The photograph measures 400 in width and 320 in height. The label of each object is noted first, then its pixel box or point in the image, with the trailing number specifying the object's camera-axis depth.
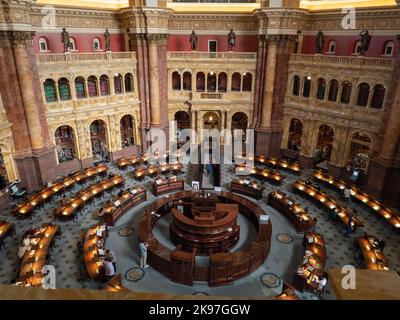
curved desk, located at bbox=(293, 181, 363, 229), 18.92
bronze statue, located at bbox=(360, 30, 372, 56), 22.16
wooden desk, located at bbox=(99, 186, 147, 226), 19.11
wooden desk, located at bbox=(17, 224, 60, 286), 13.41
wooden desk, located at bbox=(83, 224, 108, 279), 14.28
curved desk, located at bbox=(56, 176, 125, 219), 19.43
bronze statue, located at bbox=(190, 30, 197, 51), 28.42
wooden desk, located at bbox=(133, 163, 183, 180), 25.30
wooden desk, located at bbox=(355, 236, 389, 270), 14.62
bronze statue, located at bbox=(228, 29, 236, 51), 28.22
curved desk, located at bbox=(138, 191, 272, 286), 14.55
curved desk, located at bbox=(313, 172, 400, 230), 18.88
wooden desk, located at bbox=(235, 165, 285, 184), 24.62
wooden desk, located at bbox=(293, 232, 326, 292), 13.81
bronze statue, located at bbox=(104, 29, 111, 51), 26.29
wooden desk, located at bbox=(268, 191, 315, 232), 18.47
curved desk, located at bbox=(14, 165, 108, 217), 19.62
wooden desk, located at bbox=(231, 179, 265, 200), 22.53
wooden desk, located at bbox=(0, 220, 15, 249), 17.00
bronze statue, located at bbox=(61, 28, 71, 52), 23.67
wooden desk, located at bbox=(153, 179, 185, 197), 22.98
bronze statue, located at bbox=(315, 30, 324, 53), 25.37
